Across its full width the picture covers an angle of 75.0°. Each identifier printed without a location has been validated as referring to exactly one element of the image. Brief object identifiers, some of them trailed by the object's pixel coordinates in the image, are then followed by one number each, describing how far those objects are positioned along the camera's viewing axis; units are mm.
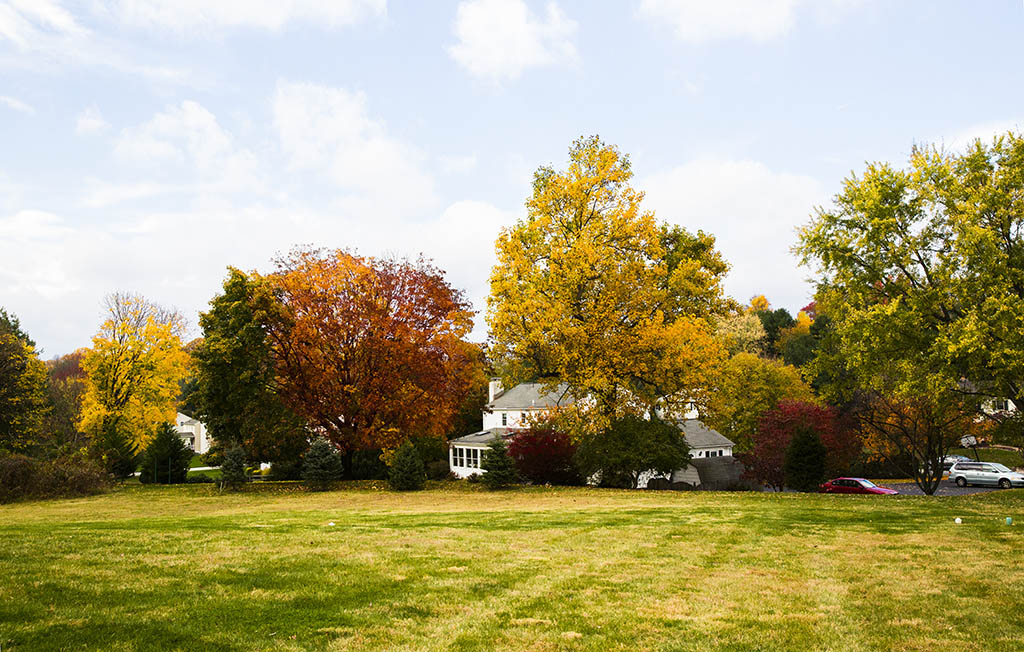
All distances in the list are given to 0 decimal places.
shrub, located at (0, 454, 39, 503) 25547
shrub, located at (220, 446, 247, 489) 31484
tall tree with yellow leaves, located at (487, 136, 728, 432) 27516
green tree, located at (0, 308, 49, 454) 29328
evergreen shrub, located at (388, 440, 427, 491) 30109
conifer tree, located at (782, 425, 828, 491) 31469
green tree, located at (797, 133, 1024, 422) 18359
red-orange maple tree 31844
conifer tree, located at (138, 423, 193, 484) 42562
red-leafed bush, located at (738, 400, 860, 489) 35719
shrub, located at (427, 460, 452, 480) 47812
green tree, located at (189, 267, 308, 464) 31078
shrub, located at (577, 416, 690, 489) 28281
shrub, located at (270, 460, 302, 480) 47625
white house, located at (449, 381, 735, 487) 46062
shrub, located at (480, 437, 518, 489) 30453
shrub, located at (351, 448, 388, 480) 42750
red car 32969
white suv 40125
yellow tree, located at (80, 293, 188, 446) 40250
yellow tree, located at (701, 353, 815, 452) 47562
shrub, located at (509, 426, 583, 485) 32031
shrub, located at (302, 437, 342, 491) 32500
